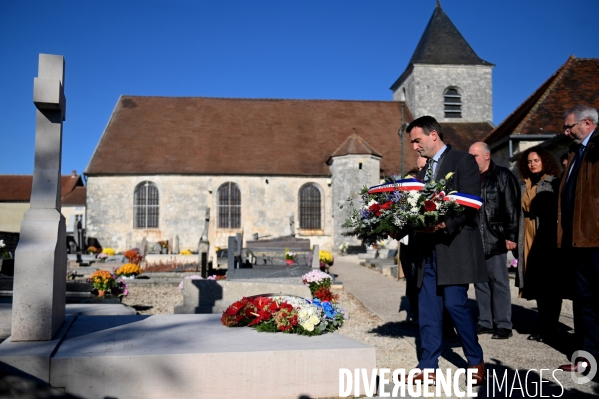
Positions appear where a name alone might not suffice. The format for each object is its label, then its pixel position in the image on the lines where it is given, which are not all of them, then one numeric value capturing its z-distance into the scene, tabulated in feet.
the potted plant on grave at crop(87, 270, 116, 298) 29.76
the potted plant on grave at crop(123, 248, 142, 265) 54.42
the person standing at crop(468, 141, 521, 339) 20.03
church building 93.56
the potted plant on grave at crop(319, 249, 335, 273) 46.59
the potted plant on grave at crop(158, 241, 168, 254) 83.55
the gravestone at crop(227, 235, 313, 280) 36.24
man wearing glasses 14.73
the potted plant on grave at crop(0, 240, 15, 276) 35.36
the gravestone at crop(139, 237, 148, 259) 66.31
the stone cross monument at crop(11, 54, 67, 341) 12.84
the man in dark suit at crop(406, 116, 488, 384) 13.47
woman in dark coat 18.78
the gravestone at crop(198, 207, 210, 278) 40.86
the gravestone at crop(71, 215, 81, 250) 81.11
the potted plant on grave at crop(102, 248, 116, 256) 80.84
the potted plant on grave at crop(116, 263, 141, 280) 44.71
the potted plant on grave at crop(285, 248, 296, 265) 43.53
